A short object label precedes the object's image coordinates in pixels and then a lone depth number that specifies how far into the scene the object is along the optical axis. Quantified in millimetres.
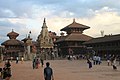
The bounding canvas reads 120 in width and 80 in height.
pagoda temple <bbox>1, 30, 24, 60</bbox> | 46075
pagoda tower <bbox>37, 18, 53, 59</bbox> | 46462
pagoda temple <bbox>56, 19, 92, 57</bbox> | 38202
